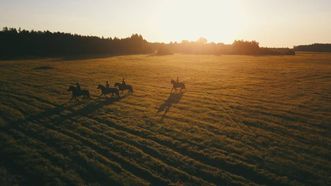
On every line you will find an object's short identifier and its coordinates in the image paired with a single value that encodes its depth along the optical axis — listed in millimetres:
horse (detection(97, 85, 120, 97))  33812
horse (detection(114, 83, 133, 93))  36281
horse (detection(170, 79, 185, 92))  38312
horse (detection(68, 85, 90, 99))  32000
